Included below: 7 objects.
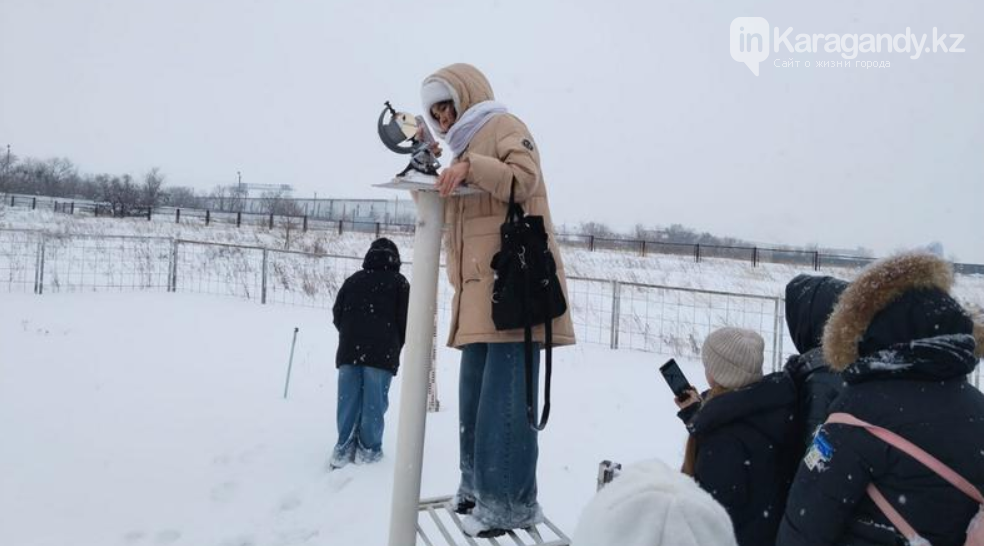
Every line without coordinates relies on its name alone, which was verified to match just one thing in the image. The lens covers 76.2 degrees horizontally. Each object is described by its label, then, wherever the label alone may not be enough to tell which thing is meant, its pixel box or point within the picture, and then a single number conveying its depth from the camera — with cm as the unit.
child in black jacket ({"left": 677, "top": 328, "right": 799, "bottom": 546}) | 188
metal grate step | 206
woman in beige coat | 209
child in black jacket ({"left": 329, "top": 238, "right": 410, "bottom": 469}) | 411
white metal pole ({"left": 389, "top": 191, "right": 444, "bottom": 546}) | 200
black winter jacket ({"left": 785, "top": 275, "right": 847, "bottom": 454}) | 194
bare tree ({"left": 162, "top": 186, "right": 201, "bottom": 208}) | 5080
